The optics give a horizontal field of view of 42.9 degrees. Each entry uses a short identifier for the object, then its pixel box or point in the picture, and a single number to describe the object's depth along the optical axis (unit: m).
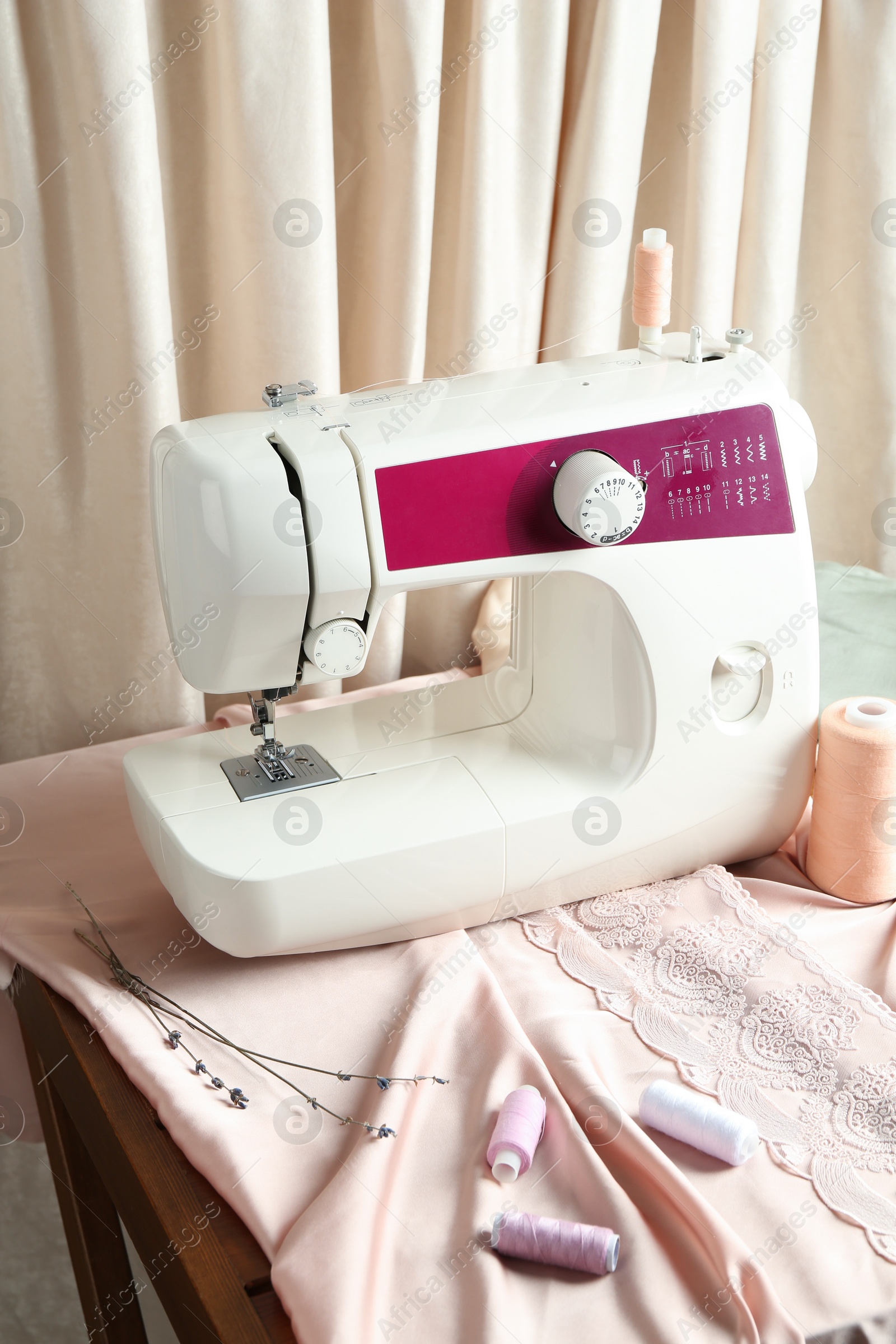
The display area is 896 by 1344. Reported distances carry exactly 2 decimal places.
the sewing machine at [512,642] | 0.98
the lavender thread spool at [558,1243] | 0.78
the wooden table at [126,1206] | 0.78
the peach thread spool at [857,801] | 1.15
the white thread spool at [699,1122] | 0.87
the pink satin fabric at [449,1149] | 0.76
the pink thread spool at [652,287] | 1.17
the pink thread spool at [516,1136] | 0.85
